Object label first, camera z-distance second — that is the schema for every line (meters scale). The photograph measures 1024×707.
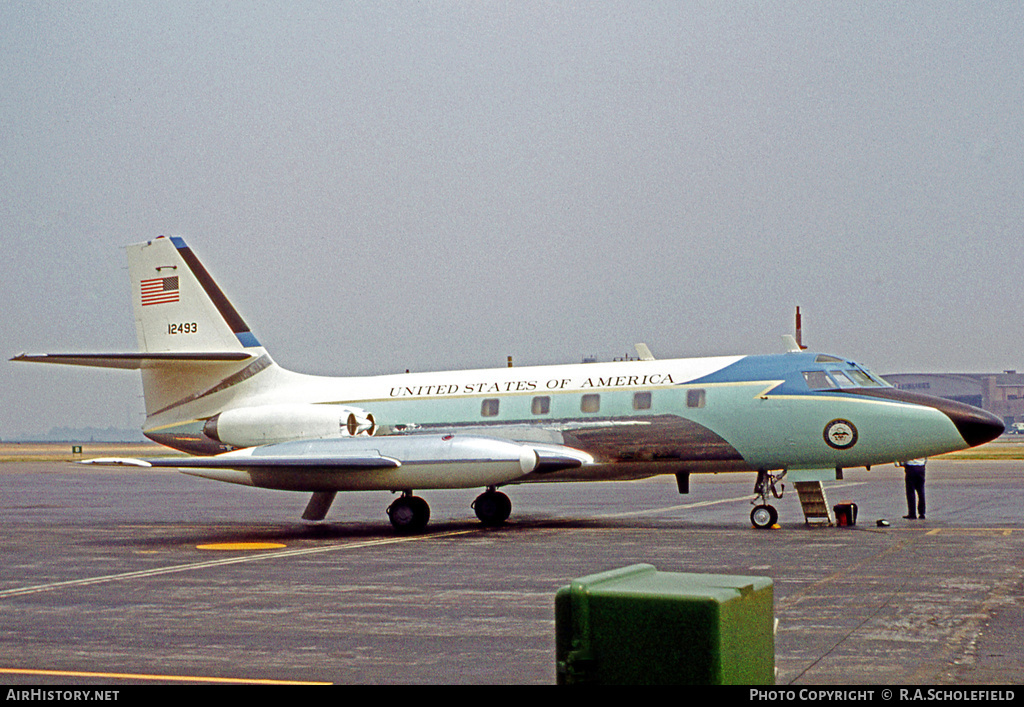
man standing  22.47
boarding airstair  21.30
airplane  20.39
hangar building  191.00
